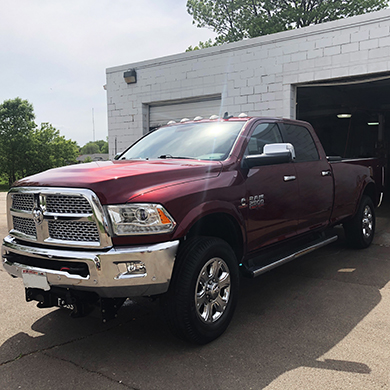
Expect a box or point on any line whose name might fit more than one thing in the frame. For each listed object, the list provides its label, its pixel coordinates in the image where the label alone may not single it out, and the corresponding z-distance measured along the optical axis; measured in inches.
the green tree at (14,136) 1763.0
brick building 356.8
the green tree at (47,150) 1831.9
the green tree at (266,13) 1243.8
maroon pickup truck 120.1
